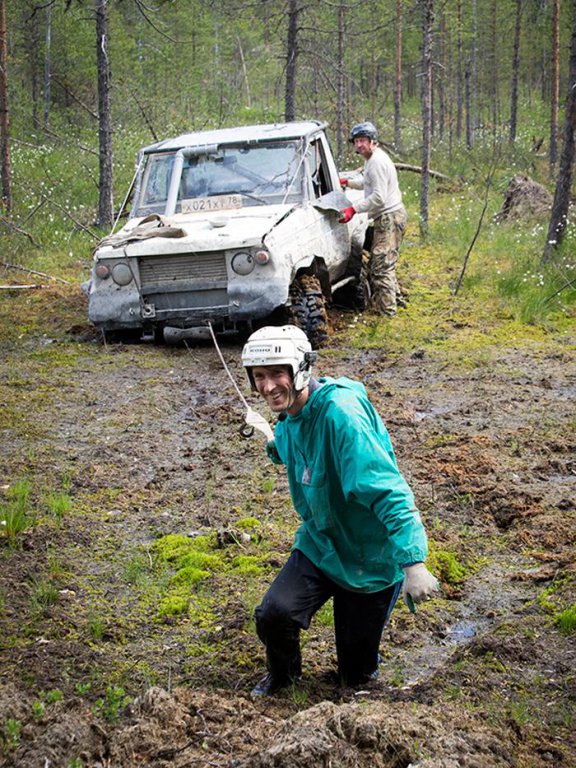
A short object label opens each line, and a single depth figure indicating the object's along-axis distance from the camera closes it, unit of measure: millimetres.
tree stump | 17875
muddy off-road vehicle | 9281
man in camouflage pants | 10859
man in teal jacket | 3328
